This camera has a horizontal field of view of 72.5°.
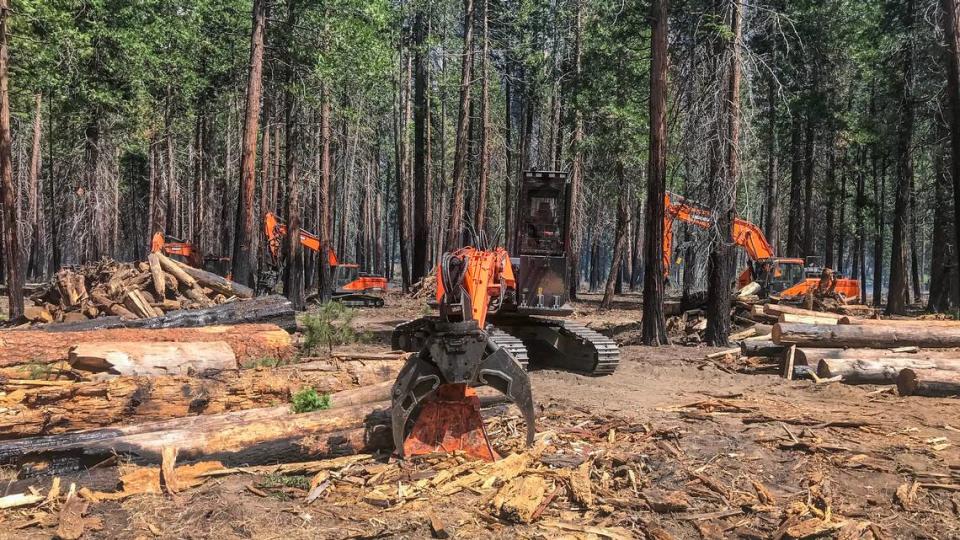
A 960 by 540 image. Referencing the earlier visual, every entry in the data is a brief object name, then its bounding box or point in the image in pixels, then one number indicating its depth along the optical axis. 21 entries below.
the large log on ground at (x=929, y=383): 9.02
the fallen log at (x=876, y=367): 9.70
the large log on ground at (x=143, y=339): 8.52
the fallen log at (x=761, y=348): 11.67
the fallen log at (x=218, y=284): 15.49
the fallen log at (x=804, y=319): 13.05
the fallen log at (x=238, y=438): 5.34
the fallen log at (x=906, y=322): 11.68
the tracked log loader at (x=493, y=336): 5.59
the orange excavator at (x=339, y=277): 22.25
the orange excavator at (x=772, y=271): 18.70
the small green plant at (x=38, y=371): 7.69
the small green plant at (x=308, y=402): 6.61
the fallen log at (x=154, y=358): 7.82
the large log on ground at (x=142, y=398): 6.17
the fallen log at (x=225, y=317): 11.75
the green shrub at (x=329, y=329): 11.86
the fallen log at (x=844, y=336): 11.03
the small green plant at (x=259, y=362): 9.47
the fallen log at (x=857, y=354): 10.26
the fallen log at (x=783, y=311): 13.54
